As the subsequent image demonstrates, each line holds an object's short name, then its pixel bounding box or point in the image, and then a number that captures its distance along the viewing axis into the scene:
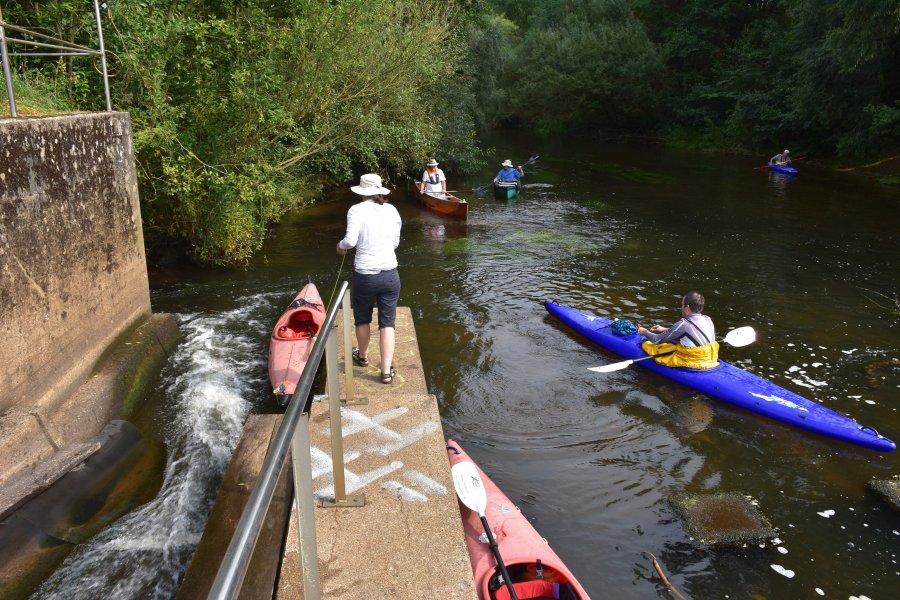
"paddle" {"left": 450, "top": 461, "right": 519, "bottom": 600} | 4.08
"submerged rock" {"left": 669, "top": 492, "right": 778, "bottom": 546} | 4.89
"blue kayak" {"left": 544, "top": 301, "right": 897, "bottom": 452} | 6.13
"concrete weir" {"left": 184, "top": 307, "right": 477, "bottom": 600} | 3.23
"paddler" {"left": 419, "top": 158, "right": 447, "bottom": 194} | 17.02
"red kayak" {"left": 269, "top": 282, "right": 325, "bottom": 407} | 6.68
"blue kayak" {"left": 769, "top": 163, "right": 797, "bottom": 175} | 22.58
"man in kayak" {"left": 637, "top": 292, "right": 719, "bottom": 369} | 7.21
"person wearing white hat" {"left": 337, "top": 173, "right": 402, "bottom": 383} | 5.27
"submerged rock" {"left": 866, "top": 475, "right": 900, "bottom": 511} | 5.26
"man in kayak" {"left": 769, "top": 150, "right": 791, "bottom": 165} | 23.72
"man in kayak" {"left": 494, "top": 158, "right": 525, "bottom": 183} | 18.86
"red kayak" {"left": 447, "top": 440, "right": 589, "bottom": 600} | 3.67
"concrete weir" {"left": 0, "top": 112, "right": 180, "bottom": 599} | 4.81
